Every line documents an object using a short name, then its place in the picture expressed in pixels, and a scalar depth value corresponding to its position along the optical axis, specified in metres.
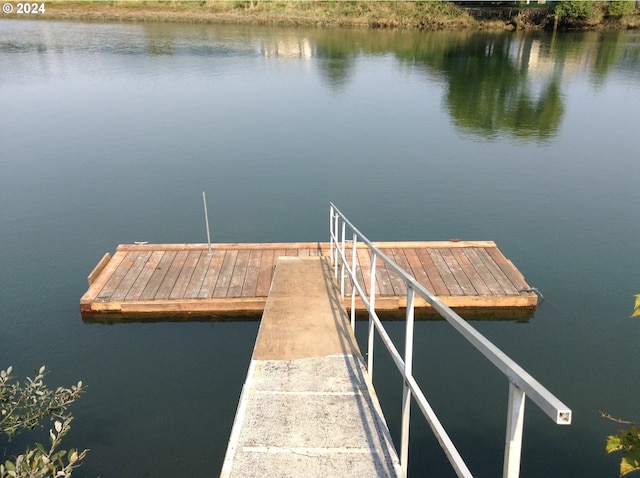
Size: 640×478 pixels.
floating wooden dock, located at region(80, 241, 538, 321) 7.78
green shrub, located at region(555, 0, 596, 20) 45.81
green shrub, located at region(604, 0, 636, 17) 46.12
